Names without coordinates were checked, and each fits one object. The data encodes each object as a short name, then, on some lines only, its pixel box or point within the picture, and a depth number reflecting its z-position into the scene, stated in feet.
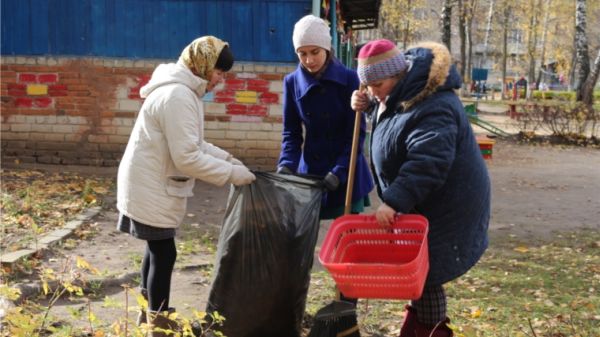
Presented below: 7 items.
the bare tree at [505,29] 128.44
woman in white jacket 11.02
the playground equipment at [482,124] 59.13
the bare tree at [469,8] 100.61
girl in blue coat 11.89
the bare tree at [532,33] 119.55
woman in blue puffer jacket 9.57
